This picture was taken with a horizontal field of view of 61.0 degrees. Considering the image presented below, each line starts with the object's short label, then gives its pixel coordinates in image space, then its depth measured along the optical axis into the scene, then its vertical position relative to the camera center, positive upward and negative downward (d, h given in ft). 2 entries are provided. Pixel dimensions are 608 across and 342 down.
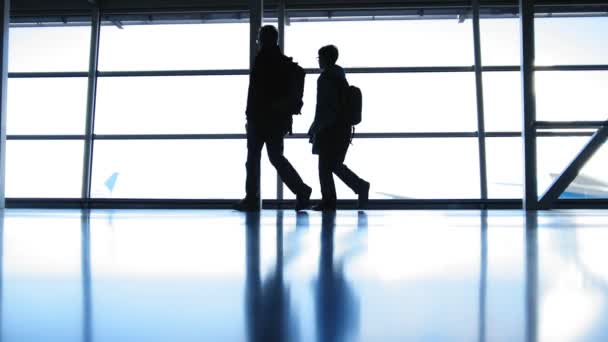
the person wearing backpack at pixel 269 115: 12.10 +1.93
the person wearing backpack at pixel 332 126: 12.97 +1.81
